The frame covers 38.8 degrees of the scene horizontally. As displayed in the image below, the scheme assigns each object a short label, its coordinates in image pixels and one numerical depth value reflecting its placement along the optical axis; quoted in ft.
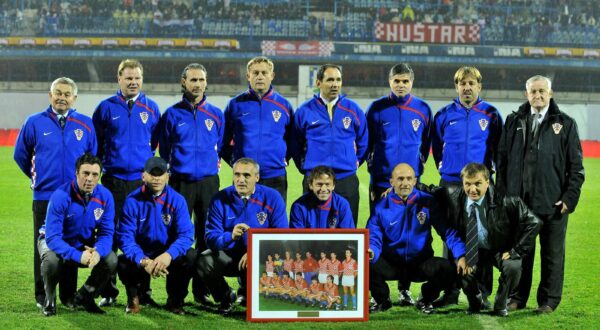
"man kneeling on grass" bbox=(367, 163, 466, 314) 20.34
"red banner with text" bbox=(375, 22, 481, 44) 100.48
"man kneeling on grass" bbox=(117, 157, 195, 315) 19.85
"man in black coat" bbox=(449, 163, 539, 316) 19.93
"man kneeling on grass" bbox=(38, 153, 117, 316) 19.40
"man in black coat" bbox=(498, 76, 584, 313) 20.48
